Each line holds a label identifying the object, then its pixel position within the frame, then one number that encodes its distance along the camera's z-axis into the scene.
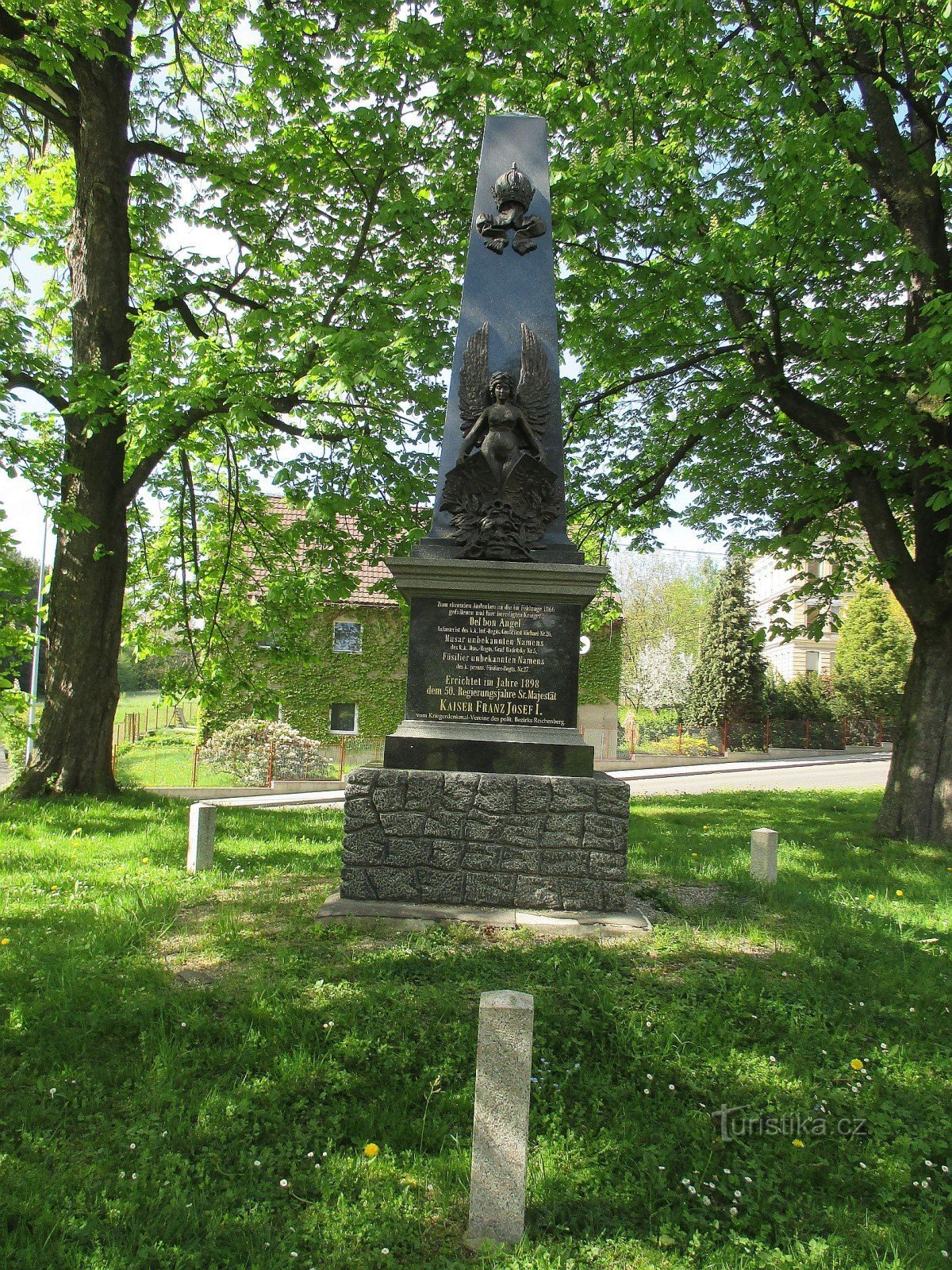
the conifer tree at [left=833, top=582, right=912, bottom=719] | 35.22
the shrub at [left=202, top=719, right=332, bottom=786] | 18.81
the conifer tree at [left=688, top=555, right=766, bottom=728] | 33.41
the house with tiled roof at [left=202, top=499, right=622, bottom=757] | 23.67
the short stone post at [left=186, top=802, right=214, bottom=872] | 6.69
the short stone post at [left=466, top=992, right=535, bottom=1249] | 2.61
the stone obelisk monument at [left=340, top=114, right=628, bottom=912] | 5.48
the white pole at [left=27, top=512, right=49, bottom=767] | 10.50
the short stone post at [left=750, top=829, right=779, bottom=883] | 7.04
